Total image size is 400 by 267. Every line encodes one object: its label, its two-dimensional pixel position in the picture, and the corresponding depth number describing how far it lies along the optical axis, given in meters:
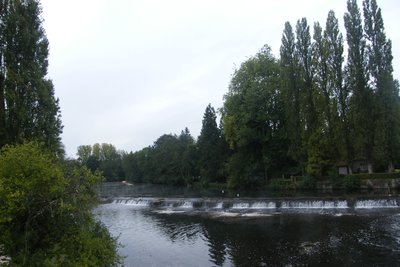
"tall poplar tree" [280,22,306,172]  44.97
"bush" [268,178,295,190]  45.91
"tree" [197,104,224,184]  62.81
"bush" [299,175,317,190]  43.47
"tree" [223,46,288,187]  51.47
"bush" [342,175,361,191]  38.62
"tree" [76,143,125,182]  131.12
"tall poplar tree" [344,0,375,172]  37.84
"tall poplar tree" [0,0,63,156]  17.89
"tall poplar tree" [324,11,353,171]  40.50
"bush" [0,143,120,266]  8.12
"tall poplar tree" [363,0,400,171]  36.09
